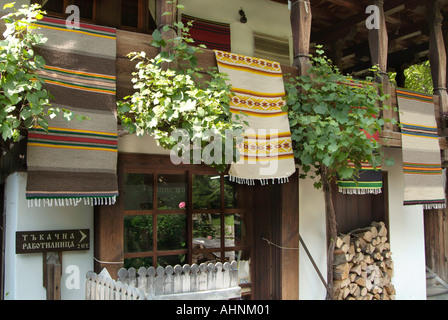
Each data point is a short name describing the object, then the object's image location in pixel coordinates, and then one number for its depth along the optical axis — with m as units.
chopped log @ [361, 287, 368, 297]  5.62
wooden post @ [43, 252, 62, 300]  3.80
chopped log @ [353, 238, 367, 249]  5.71
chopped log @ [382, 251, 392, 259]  5.99
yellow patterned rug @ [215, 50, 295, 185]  4.10
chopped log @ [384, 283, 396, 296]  5.98
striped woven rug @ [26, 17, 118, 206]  3.24
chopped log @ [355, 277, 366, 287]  5.58
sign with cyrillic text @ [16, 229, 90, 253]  3.80
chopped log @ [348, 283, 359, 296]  5.50
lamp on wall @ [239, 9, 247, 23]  5.85
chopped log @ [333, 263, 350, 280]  5.37
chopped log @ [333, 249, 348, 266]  5.46
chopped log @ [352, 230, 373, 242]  5.81
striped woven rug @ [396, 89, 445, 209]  5.34
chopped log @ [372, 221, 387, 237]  6.02
